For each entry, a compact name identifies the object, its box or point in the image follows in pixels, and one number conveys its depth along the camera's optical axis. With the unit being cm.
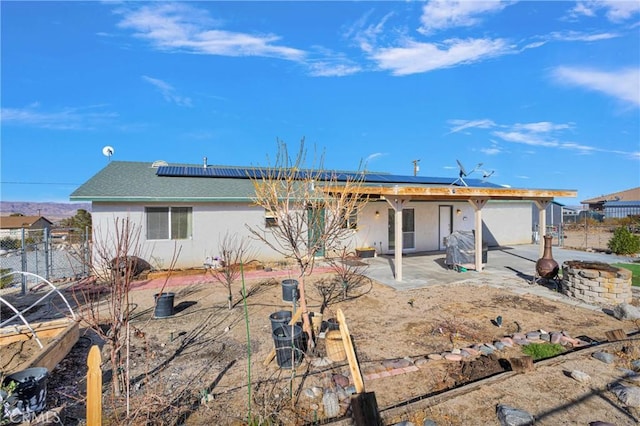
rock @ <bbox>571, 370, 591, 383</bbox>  407
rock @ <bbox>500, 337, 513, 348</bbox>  523
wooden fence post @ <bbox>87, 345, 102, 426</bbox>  277
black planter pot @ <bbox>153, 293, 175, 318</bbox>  668
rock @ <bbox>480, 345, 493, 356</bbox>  491
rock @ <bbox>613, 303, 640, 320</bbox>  641
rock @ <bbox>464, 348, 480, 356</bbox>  487
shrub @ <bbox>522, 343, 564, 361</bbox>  490
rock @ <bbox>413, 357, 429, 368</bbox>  458
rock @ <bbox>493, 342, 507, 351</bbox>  511
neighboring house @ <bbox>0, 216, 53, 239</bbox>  2786
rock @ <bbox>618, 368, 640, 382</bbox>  412
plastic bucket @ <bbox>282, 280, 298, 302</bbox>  776
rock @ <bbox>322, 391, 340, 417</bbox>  347
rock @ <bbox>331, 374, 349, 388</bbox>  399
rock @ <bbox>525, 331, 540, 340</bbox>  548
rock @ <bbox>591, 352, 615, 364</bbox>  460
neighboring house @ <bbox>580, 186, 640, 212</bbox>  5003
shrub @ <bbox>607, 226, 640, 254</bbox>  1451
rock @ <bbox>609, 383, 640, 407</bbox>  363
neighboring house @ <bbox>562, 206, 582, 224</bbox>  3718
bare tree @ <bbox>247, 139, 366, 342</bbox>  507
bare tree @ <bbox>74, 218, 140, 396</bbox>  337
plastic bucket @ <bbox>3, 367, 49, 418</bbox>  302
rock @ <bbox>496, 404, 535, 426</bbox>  322
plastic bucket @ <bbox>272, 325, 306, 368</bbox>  446
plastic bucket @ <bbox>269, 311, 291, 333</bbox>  486
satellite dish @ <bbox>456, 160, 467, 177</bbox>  1422
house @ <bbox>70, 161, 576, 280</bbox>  1046
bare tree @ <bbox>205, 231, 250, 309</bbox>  1116
